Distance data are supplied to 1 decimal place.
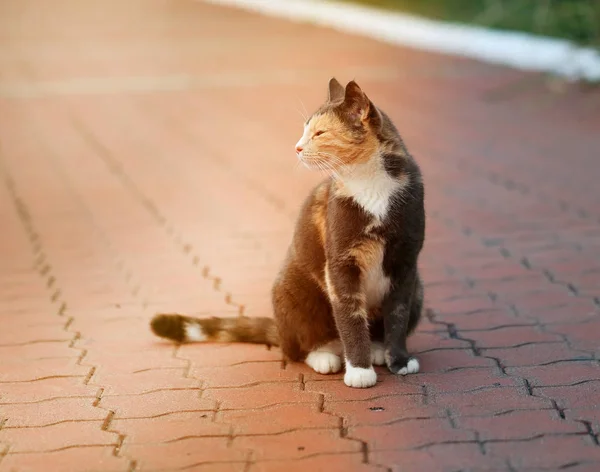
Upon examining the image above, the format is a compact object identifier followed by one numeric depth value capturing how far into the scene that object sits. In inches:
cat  152.3
